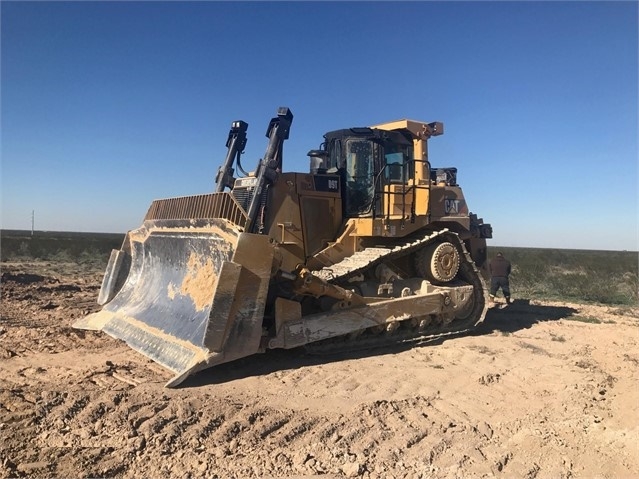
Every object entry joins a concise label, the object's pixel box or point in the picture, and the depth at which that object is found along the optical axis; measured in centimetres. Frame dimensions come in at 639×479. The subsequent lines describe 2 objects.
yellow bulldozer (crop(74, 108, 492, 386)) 585
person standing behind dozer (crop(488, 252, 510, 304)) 1219
